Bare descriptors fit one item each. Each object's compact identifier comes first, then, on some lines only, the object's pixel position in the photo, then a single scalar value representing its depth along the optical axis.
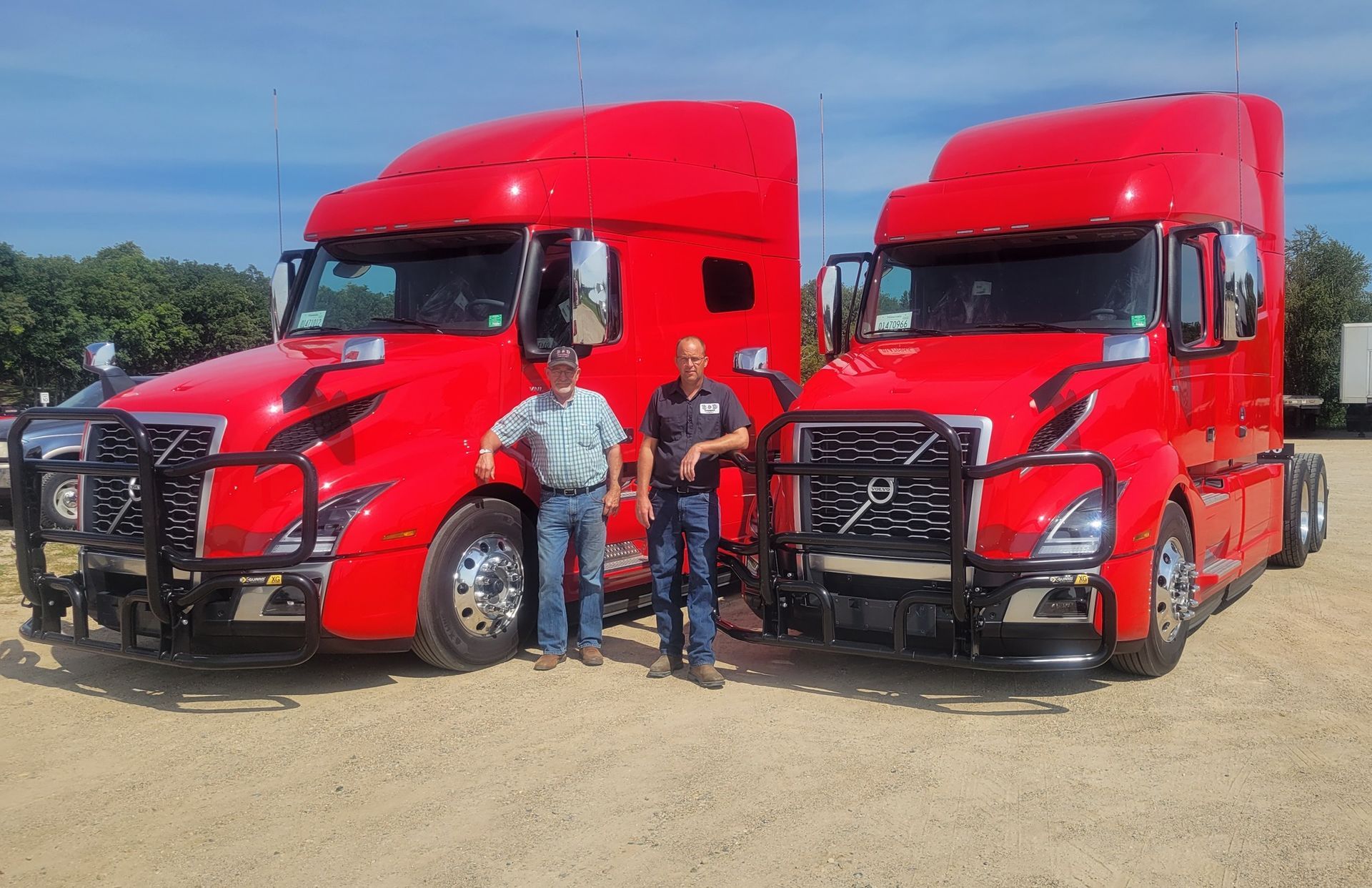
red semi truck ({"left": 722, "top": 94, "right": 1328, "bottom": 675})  5.91
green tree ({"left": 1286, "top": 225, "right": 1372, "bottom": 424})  36.81
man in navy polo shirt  6.81
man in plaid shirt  7.10
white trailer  30.34
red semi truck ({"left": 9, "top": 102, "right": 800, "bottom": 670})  6.28
